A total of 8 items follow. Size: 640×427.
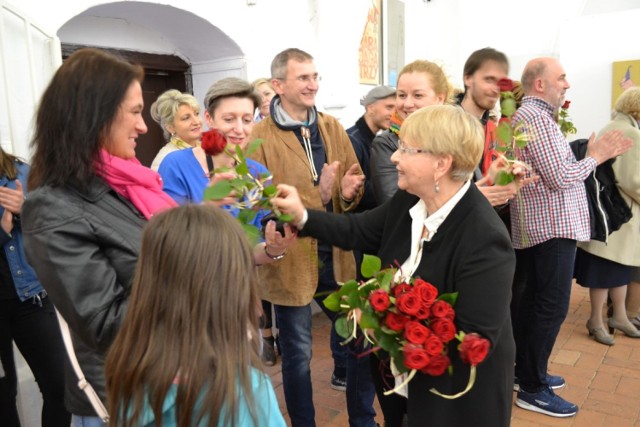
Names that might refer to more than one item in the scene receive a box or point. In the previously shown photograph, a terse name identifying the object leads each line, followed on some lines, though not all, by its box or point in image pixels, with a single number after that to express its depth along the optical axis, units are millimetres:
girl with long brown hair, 1157
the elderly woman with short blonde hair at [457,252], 1794
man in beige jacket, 2764
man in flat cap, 3911
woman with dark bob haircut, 1456
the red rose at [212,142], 2057
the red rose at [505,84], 3271
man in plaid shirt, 3066
